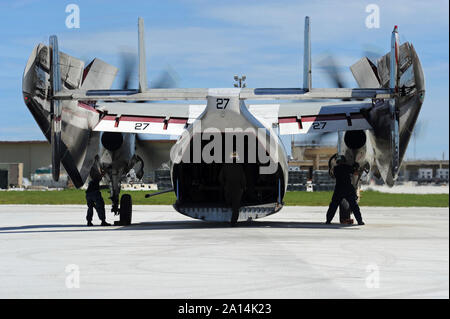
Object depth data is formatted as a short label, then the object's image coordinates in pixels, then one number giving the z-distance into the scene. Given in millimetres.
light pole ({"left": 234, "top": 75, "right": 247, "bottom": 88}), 53938
